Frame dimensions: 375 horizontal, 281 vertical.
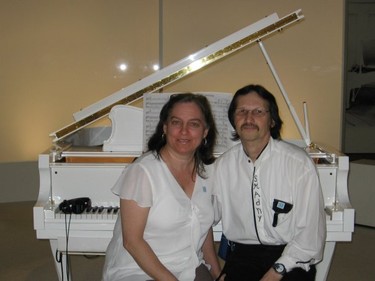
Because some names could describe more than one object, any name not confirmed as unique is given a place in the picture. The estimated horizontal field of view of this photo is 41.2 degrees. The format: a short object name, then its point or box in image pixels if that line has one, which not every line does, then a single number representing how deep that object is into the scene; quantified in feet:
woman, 5.89
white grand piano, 7.71
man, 6.35
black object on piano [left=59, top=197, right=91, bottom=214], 7.78
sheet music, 8.32
